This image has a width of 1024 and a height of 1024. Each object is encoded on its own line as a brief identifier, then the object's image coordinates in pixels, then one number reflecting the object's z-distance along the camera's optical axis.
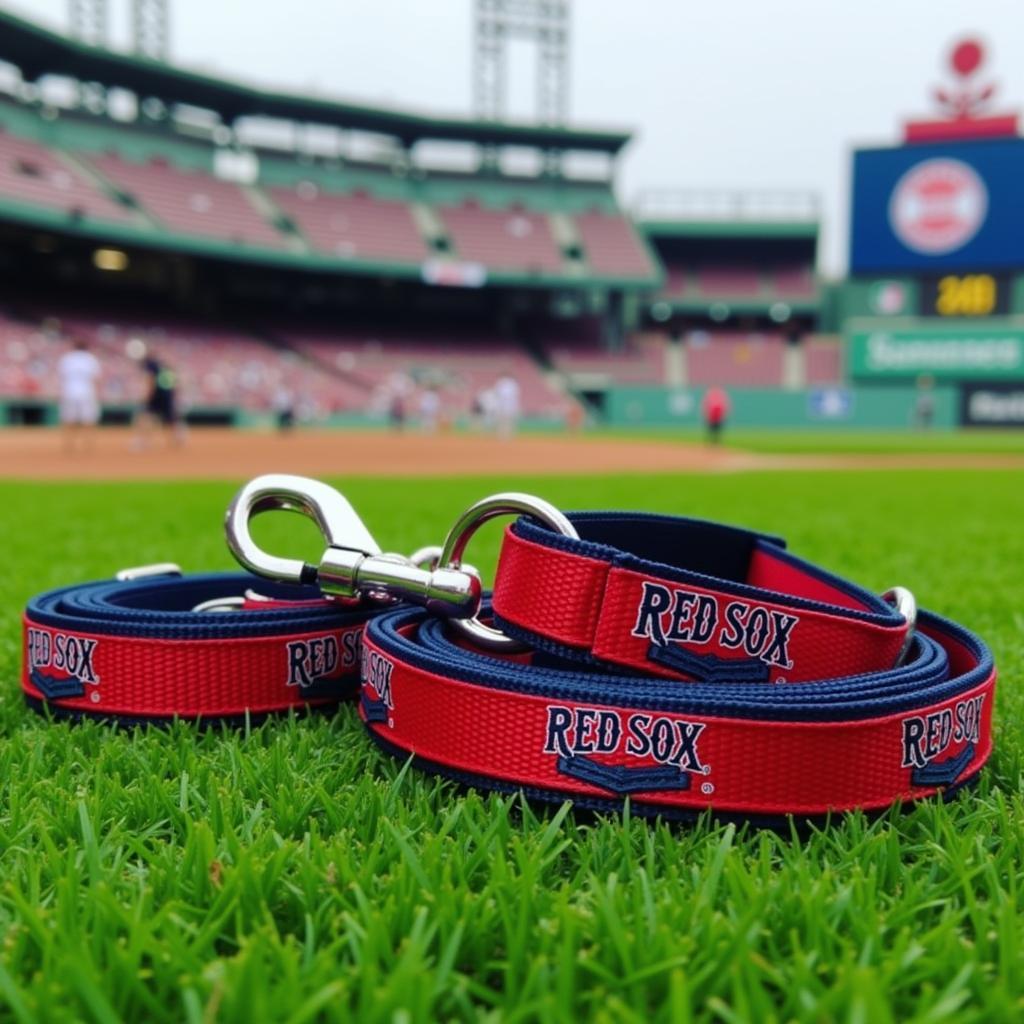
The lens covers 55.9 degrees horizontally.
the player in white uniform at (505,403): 26.72
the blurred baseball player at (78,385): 15.05
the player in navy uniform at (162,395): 15.39
